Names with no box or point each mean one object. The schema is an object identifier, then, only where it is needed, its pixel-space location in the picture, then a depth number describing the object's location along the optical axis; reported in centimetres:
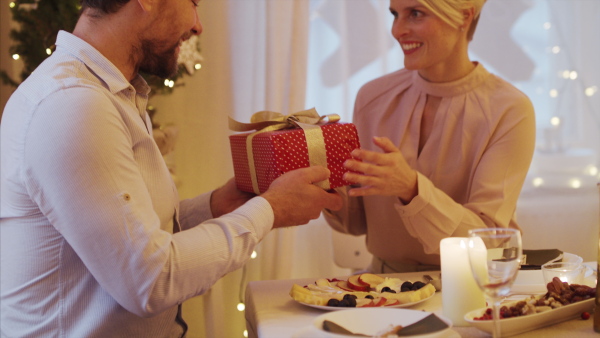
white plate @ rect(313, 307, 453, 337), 110
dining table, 118
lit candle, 122
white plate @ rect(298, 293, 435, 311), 127
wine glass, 96
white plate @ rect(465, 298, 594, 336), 111
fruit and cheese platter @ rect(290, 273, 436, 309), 129
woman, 174
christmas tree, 229
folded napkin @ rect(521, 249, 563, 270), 153
